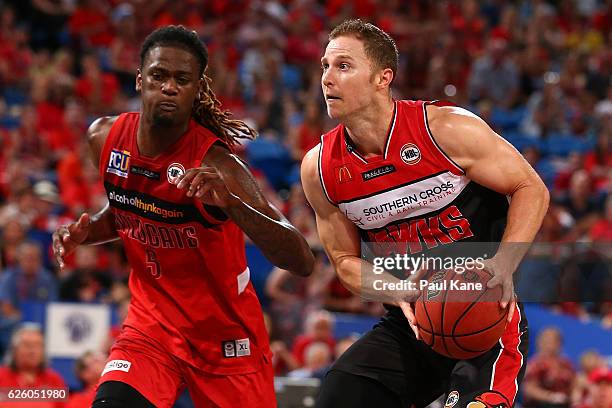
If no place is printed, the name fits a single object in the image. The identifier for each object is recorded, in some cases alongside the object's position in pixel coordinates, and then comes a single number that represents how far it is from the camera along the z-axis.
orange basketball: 8.30
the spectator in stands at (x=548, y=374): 17.14
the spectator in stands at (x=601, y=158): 23.78
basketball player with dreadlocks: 8.80
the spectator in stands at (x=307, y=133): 24.06
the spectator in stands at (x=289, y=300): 18.78
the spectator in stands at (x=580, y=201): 22.62
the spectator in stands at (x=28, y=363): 14.79
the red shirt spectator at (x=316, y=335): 17.59
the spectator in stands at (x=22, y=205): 20.00
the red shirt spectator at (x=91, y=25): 28.58
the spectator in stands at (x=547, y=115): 26.73
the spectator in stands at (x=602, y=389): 14.74
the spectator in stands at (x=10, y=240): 19.42
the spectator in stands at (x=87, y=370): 14.84
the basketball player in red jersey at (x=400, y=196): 8.75
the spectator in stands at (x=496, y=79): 28.47
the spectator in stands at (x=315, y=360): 16.64
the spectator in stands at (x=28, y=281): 18.70
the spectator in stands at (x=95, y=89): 25.39
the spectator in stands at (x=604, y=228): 20.57
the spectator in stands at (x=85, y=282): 18.87
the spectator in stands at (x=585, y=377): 15.84
